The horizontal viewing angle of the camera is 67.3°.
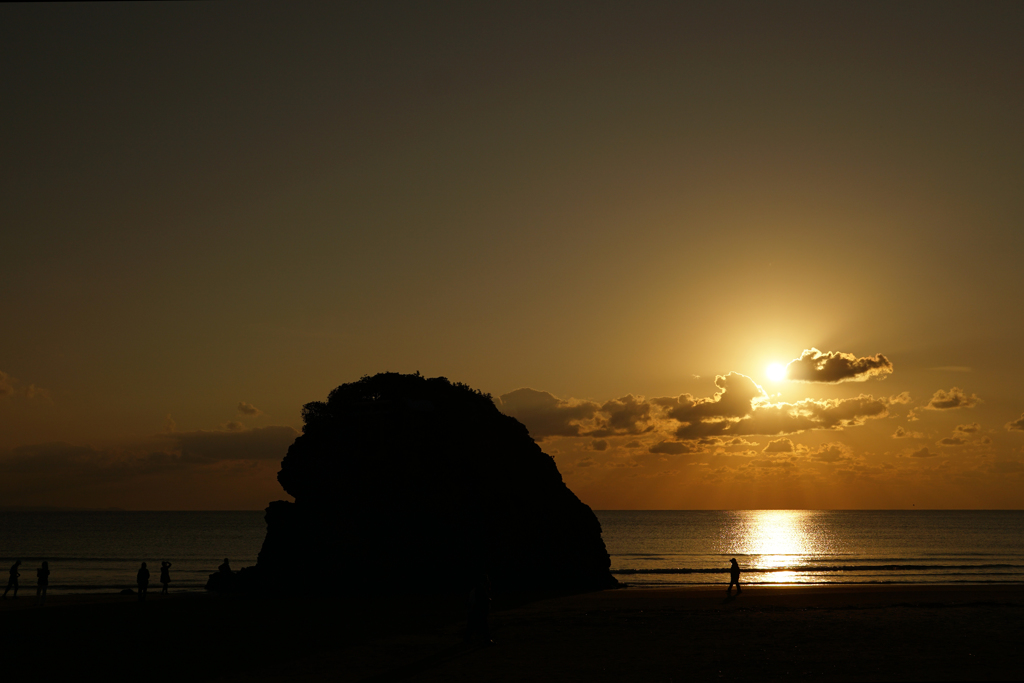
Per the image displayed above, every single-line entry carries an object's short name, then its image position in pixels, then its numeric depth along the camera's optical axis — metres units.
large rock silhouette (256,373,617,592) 42.56
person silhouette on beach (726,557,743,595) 39.34
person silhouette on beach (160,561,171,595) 42.87
